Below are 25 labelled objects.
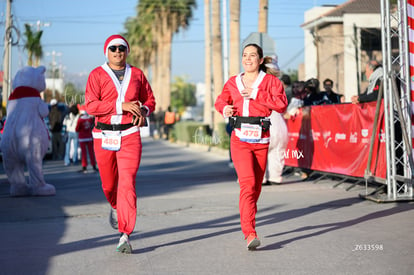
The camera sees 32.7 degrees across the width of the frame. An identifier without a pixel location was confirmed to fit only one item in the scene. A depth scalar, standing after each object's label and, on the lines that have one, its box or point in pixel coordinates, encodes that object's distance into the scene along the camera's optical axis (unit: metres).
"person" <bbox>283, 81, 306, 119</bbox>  13.52
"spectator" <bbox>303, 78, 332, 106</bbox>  14.12
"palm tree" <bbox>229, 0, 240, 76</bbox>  27.53
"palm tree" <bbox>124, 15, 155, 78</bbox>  62.03
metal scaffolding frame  9.55
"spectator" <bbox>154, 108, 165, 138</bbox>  45.48
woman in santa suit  6.62
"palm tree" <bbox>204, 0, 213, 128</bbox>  33.81
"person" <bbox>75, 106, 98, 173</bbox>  16.58
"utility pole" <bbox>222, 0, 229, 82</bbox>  32.06
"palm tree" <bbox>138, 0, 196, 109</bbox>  55.12
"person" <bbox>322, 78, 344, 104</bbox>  14.75
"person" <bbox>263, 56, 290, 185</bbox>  12.31
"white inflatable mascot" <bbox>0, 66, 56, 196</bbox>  11.36
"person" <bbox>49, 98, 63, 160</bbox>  21.91
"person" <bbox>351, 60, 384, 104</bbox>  10.64
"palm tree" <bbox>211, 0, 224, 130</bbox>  30.58
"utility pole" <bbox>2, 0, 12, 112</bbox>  31.53
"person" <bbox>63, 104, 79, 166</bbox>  19.37
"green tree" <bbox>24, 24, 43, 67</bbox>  61.62
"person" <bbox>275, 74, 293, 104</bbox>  13.32
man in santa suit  6.42
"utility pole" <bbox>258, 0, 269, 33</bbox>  26.58
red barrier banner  10.66
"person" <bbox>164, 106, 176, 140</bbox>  40.38
